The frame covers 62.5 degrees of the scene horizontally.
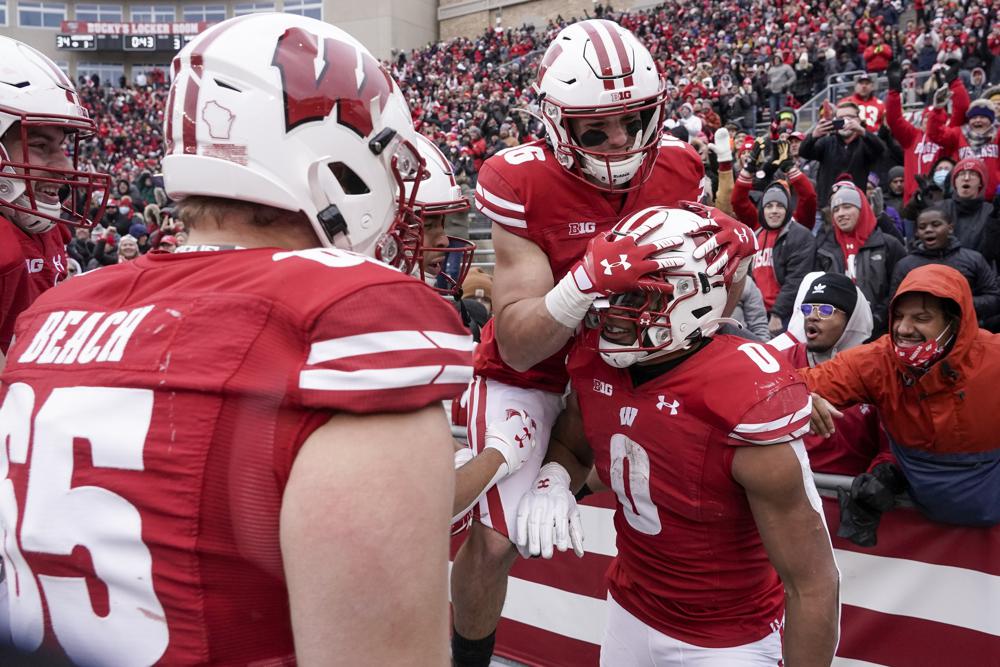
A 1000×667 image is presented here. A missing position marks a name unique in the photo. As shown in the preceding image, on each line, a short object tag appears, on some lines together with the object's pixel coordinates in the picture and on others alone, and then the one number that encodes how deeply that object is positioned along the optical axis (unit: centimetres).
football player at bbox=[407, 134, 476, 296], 336
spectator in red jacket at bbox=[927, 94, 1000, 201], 787
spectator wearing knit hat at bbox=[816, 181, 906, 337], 580
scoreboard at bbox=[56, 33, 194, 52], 4241
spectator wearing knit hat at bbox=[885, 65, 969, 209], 835
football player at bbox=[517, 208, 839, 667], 218
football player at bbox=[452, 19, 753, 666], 259
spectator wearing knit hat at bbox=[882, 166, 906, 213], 880
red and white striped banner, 294
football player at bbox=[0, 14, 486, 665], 95
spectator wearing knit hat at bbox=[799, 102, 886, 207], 788
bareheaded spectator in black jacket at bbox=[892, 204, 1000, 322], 539
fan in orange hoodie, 296
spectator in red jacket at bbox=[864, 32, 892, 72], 1396
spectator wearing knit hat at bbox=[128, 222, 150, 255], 1252
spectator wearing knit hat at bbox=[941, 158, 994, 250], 619
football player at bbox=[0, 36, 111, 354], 281
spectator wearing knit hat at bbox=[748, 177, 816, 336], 604
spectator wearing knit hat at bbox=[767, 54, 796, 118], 1592
